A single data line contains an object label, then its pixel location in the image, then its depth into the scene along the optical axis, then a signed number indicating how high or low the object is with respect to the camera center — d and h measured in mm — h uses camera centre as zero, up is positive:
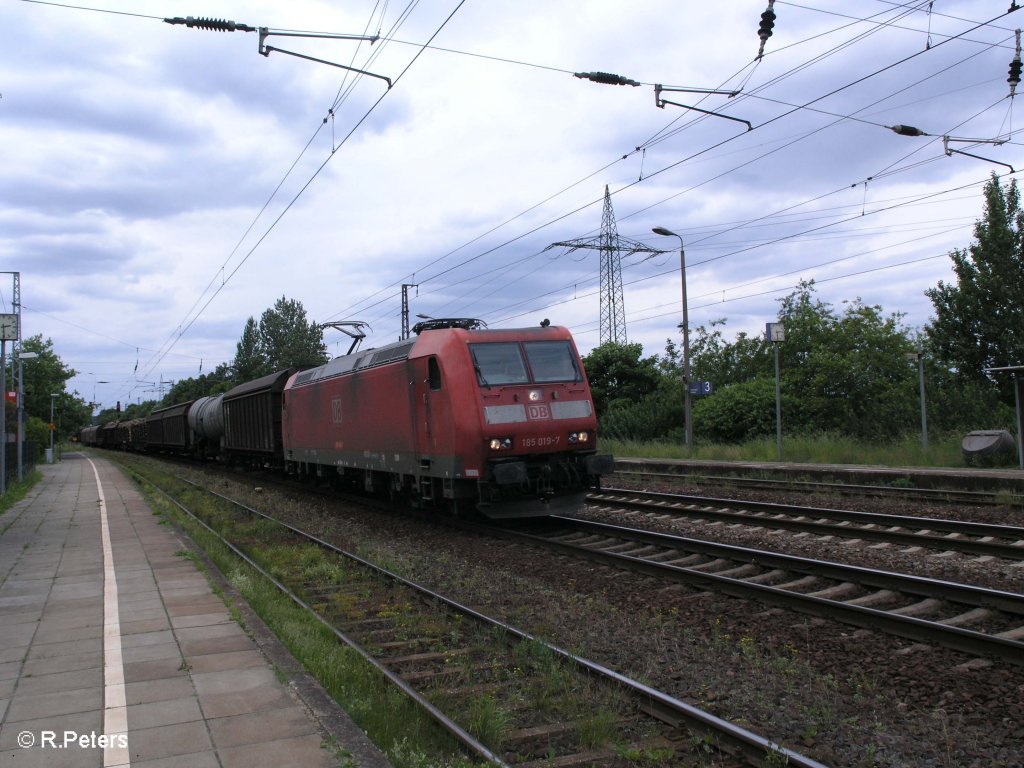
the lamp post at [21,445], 26100 -113
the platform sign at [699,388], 24844 +1120
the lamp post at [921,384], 18031 +774
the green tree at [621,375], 34062 +2159
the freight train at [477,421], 11180 +139
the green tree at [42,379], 60719 +4813
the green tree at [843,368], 28469 +1925
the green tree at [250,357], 91062 +9181
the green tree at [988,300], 21234 +3131
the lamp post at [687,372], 24862 +1627
